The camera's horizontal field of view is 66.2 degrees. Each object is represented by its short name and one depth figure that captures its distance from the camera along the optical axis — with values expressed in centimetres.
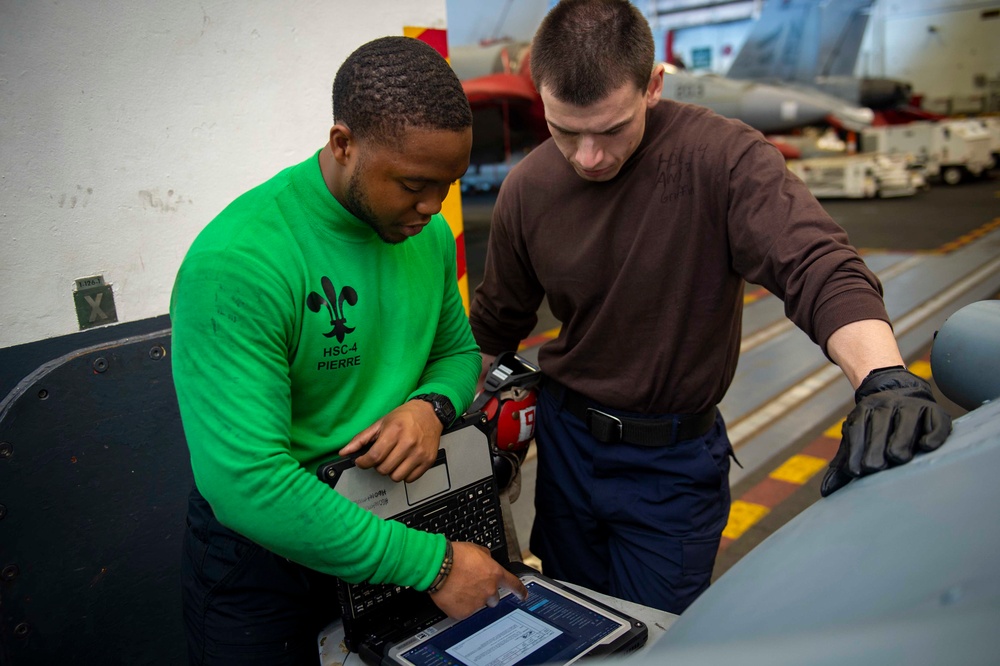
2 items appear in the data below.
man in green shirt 107
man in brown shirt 158
